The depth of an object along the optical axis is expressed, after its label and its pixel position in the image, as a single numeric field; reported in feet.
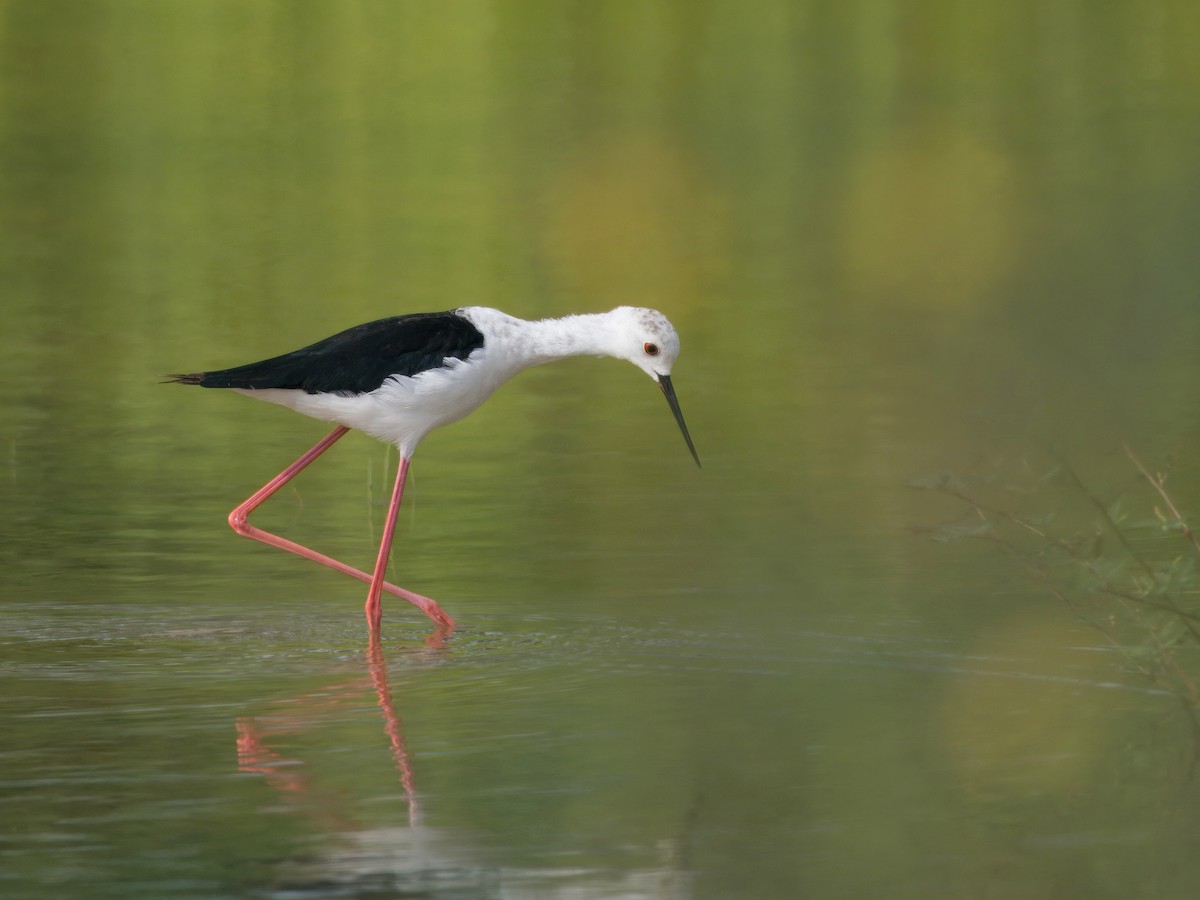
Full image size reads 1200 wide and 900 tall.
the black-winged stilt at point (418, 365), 58.49
